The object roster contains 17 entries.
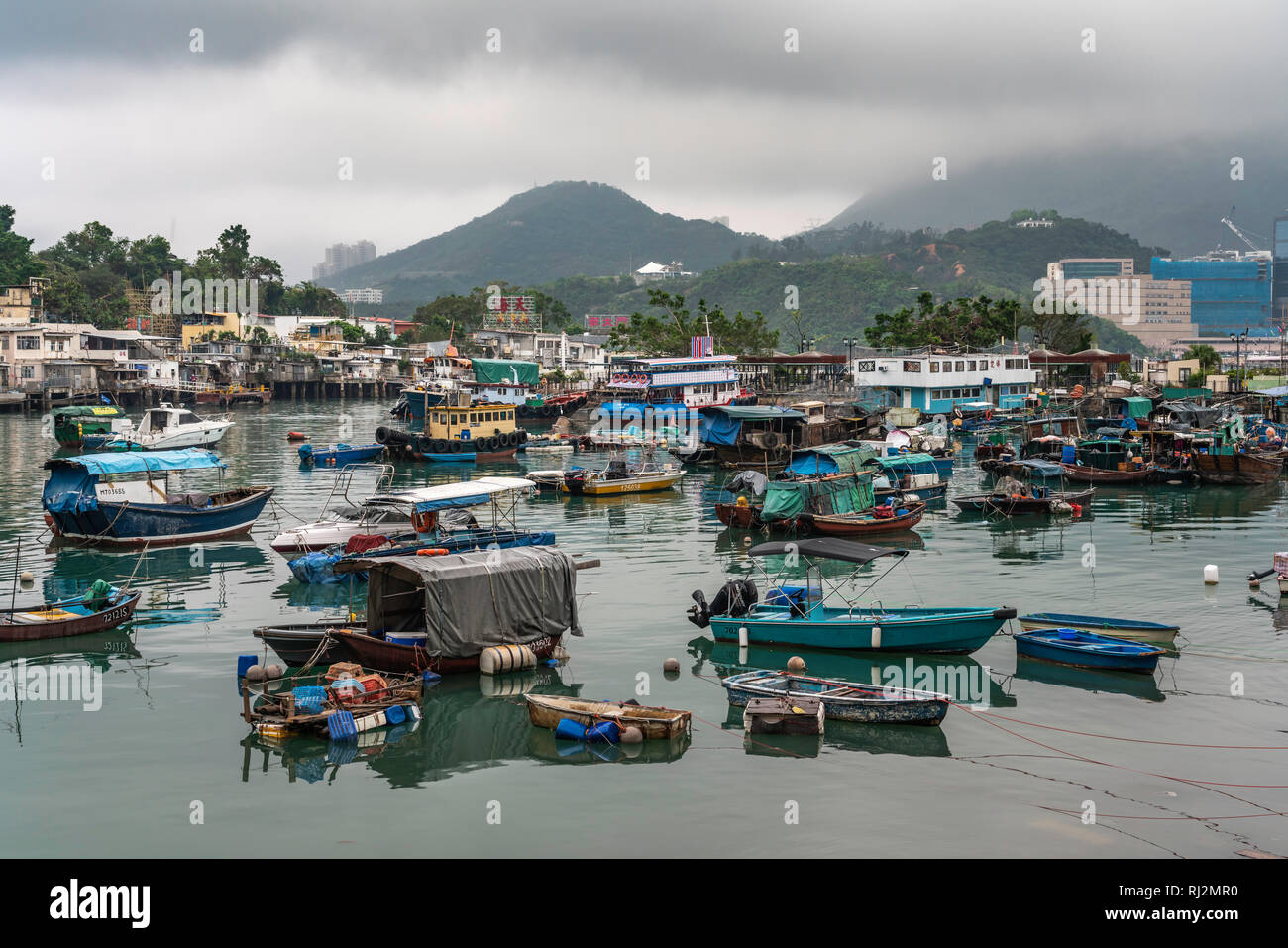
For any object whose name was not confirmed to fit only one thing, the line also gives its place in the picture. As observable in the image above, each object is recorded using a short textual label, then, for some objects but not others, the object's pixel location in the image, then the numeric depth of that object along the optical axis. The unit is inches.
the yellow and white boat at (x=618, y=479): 1779.0
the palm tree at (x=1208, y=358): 3986.2
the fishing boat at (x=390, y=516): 1175.6
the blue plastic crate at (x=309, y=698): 703.1
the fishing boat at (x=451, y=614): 784.3
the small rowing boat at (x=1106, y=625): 864.3
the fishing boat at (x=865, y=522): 1370.6
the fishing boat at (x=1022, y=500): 1546.5
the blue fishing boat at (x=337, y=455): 2228.1
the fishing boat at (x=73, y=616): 885.2
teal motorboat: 836.6
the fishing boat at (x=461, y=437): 2320.4
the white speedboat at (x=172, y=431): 2315.5
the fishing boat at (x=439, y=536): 1116.5
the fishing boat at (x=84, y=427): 2423.7
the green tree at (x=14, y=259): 4350.4
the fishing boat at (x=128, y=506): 1310.3
